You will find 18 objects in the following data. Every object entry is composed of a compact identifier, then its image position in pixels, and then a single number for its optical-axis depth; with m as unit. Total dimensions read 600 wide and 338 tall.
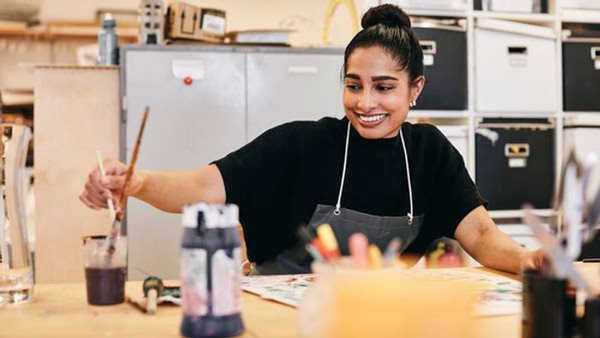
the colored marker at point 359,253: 0.75
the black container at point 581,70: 3.46
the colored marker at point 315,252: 0.78
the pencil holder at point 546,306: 0.83
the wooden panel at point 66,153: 3.18
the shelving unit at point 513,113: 3.34
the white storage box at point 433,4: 3.31
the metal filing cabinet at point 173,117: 3.16
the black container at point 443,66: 3.28
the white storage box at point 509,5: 3.43
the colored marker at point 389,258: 0.77
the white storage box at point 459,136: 3.30
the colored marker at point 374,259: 0.76
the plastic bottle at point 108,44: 3.37
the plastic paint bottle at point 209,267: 0.88
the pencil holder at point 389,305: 0.69
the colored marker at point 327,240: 0.78
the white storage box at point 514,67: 3.36
